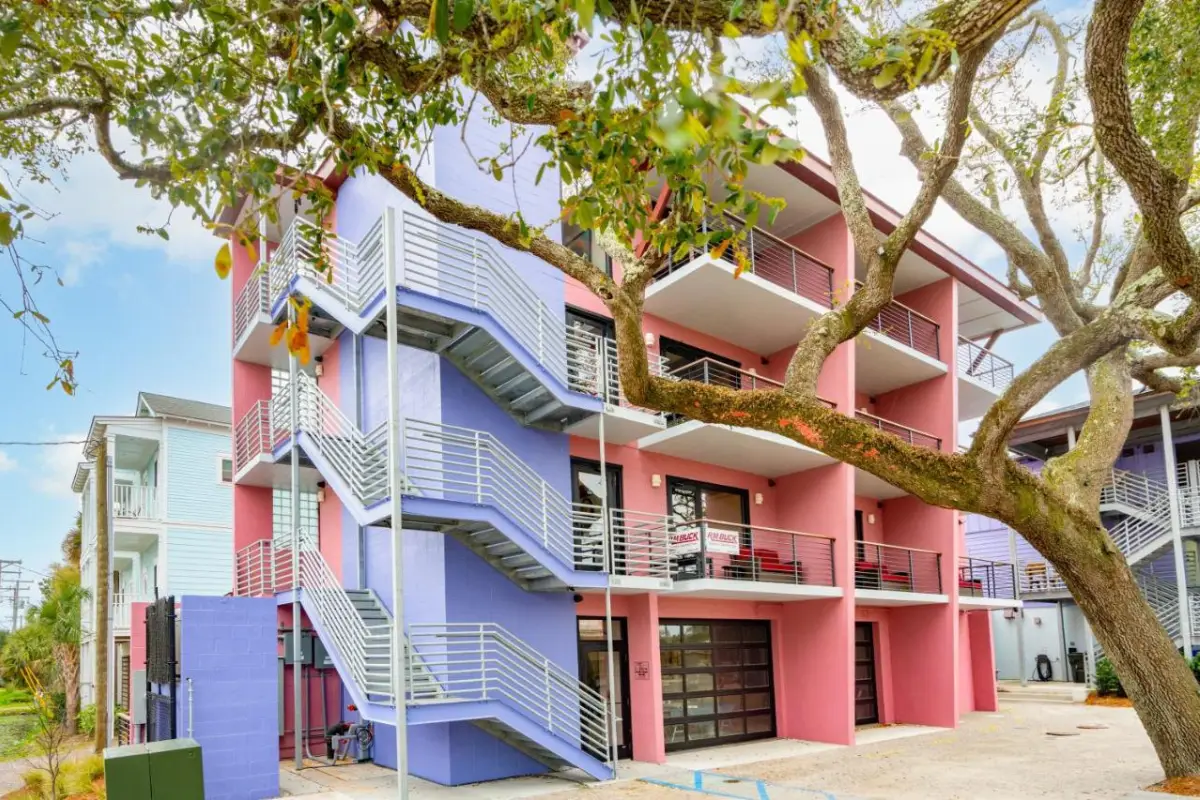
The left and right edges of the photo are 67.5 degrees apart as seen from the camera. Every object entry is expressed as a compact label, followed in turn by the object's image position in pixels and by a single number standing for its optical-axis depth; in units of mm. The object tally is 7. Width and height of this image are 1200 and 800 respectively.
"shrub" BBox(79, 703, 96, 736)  20483
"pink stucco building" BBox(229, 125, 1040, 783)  12000
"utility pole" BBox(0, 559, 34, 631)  33281
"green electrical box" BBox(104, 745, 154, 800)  8558
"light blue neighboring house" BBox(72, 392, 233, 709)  22641
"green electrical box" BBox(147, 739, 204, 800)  8875
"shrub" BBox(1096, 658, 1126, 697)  21656
